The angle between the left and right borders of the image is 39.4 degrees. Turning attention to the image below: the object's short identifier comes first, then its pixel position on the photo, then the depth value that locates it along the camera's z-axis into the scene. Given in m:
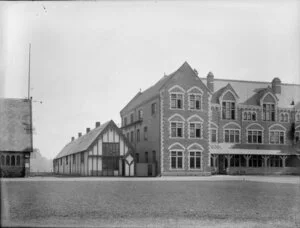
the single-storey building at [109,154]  36.75
